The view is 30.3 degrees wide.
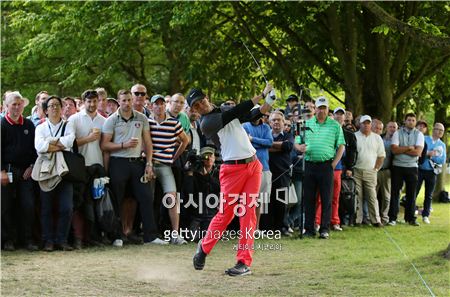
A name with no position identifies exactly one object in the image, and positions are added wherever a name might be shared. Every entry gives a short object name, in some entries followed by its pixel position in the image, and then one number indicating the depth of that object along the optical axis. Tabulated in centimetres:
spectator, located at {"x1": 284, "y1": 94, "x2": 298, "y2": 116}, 1458
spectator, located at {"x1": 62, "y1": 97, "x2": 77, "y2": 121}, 1254
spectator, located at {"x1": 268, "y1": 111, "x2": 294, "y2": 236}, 1385
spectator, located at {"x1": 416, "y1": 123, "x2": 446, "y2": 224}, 1700
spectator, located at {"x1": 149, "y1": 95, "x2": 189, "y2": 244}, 1257
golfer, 949
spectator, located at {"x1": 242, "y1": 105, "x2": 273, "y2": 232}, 1320
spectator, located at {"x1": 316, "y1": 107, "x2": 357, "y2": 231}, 1483
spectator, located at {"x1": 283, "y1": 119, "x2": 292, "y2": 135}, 1410
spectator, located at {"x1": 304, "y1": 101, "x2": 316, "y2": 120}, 1413
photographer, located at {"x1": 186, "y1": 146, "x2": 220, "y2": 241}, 1279
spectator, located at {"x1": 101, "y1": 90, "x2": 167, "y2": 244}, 1216
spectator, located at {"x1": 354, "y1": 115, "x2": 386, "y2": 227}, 1548
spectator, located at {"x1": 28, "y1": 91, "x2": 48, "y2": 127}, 1202
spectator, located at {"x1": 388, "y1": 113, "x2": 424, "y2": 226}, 1616
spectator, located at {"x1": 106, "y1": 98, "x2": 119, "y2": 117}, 1323
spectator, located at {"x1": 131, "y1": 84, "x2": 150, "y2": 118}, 1262
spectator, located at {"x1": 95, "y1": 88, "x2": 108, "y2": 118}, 1280
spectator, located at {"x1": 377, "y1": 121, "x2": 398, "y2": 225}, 1638
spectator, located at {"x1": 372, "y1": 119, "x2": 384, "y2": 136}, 1609
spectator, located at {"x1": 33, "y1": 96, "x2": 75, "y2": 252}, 1134
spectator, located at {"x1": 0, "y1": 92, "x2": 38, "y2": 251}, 1123
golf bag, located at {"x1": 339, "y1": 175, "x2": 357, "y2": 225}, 1497
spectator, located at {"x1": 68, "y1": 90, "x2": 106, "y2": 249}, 1180
